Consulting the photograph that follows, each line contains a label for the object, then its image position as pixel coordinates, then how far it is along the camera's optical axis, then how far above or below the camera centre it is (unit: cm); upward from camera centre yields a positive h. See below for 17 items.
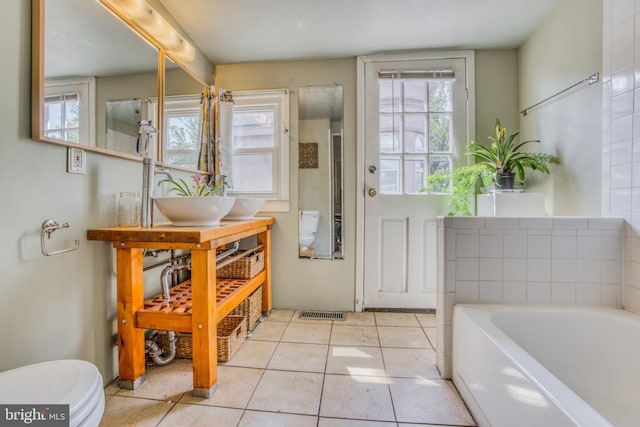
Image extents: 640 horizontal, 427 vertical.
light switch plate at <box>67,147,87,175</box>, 114 +21
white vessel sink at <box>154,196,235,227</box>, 129 +1
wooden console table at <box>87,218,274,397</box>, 122 -40
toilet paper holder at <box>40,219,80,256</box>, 103 -7
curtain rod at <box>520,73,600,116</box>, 145 +72
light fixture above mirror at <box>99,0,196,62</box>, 139 +103
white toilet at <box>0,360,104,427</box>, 68 -45
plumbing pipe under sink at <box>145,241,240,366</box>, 146 -70
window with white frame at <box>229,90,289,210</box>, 232 +55
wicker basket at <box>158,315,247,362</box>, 156 -73
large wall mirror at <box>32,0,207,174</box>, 104 +58
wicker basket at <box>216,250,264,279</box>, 190 -39
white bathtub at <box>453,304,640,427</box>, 86 -53
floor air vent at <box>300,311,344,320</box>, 217 -80
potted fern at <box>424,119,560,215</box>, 178 +28
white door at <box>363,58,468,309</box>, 223 +40
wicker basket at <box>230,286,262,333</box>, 188 -66
